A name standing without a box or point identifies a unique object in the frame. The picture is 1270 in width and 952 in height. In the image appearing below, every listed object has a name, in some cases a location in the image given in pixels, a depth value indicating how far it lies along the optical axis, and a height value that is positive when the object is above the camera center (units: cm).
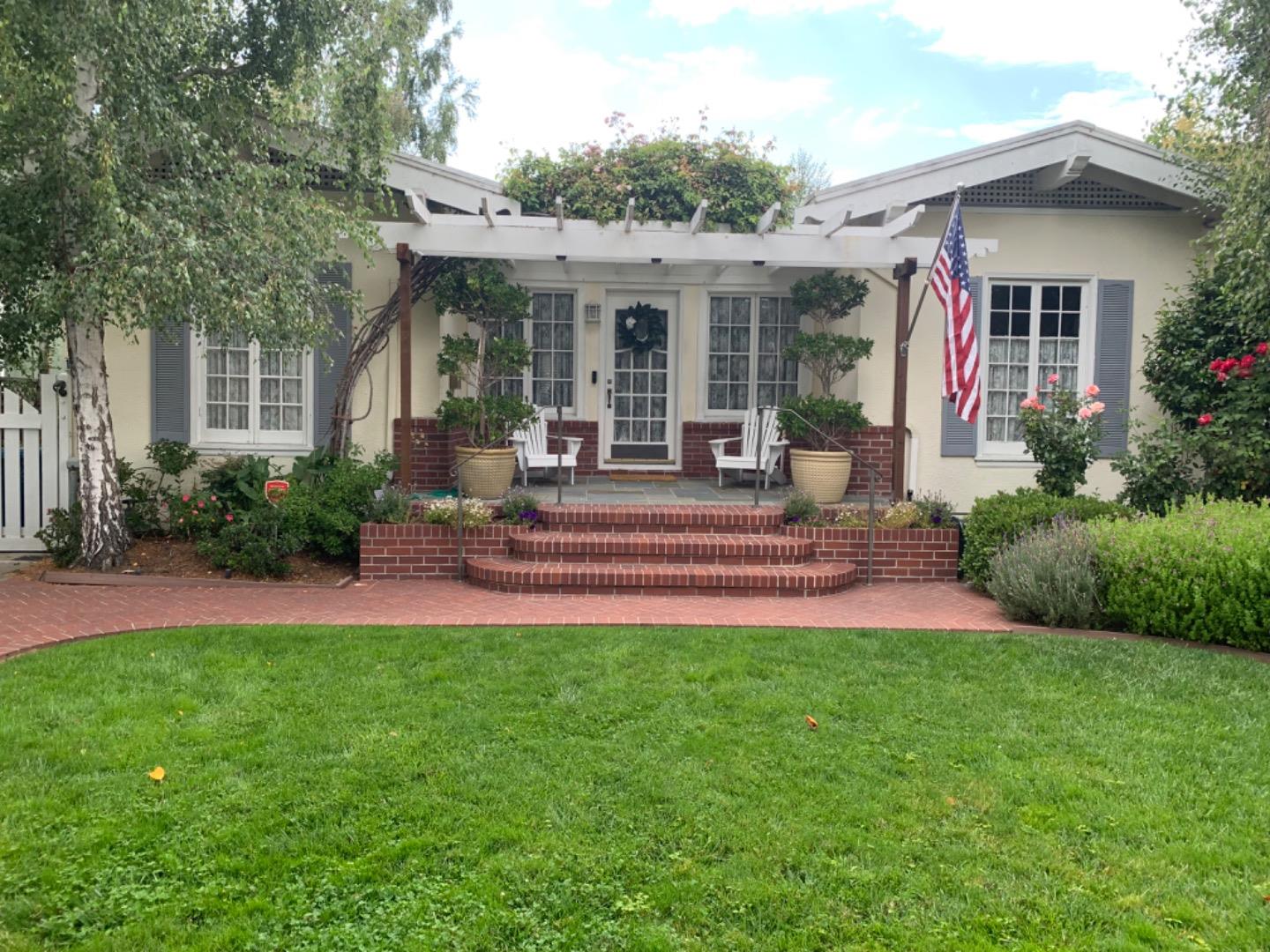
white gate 880 -27
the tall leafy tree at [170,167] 609 +186
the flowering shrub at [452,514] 795 -62
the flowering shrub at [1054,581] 636 -87
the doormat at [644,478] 1070 -39
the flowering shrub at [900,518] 816 -60
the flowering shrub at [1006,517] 743 -53
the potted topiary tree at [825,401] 930 +43
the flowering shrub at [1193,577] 573 -77
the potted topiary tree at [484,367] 908 +72
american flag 761 +94
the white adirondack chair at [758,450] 959 -6
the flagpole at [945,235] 752 +171
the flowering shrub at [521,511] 820 -60
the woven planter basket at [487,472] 899 -31
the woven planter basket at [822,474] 926 -27
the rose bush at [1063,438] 810 +10
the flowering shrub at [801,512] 833 -58
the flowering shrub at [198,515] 812 -68
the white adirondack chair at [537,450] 970 -10
